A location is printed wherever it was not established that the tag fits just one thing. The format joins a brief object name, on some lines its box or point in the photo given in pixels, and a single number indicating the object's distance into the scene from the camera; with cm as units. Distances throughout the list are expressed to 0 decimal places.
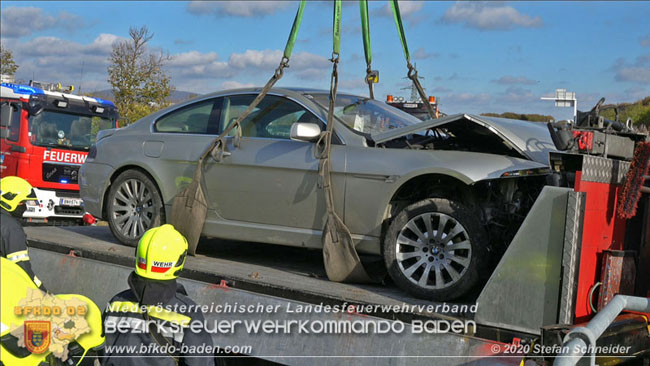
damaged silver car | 439
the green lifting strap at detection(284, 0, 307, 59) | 535
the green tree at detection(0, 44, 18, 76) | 2598
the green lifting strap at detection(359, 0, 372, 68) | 573
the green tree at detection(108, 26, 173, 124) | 2117
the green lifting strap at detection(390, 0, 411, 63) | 573
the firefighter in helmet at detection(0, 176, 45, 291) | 425
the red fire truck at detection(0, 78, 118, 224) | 1217
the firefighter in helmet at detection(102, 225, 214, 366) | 281
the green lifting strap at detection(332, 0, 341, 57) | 530
